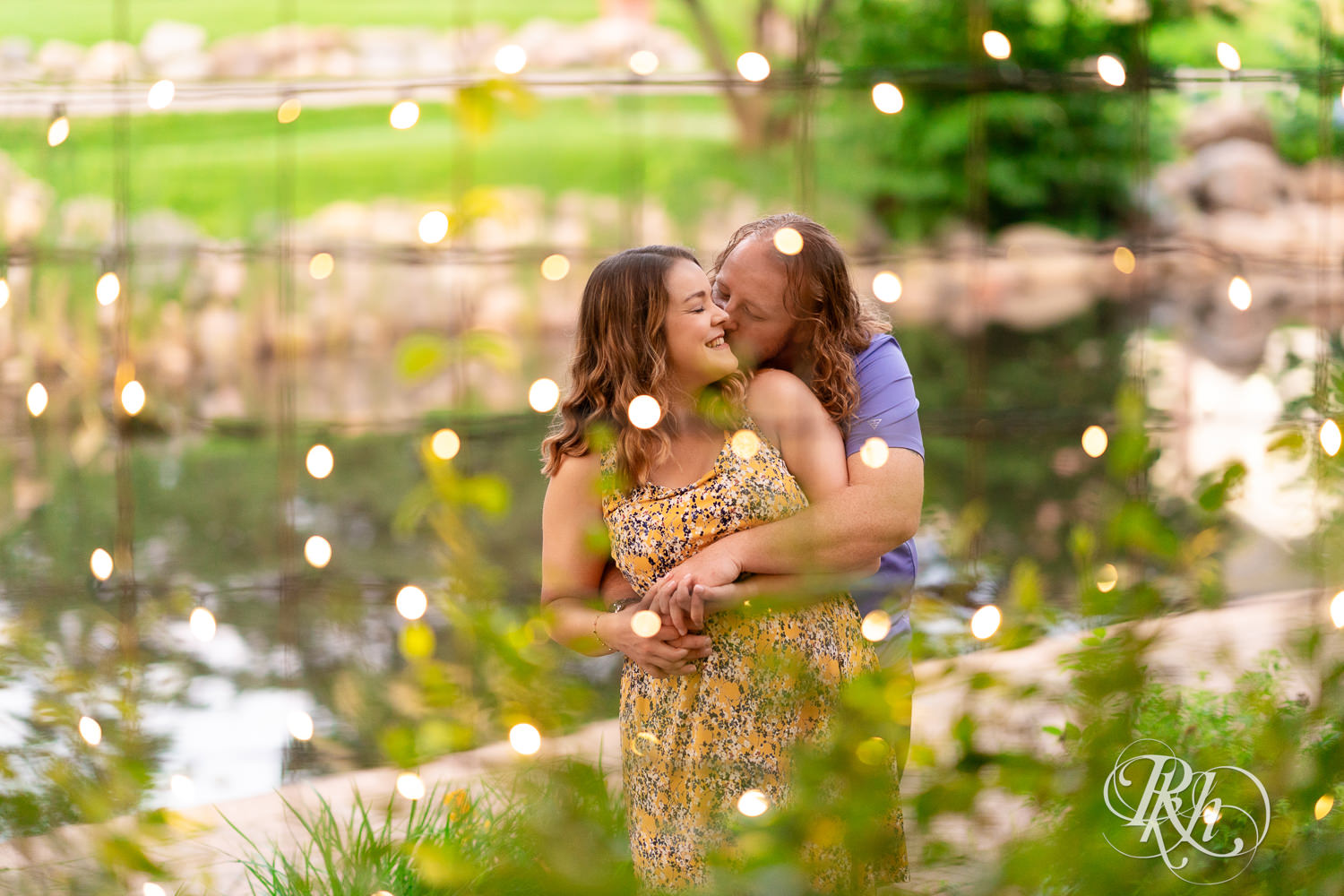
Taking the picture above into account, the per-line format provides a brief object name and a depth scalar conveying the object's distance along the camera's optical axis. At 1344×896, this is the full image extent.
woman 4.49
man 4.46
